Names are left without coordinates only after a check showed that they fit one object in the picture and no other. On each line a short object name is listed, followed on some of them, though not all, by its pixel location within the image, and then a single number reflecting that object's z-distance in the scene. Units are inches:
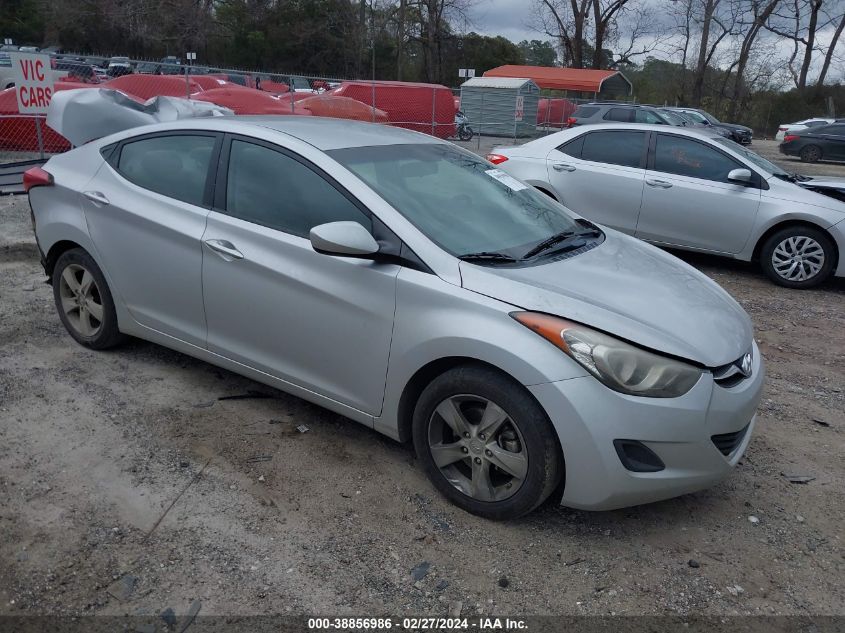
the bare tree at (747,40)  1752.0
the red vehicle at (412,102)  770.8
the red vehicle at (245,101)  646.5
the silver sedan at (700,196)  289.4
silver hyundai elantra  113.2
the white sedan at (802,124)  1179.3
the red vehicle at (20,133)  521.3
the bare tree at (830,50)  1864.1
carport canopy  1672.0
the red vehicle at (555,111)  1192.8
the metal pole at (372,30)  1865.7
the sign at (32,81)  372.5
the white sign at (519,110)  910.2
